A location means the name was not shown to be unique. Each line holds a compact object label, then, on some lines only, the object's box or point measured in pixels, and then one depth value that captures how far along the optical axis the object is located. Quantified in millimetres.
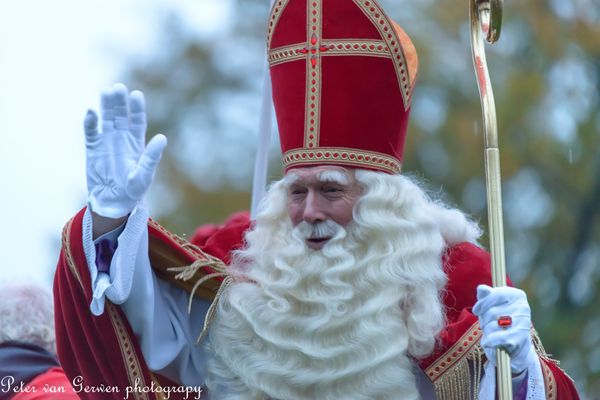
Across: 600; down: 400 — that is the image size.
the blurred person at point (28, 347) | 11328
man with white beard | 10055
